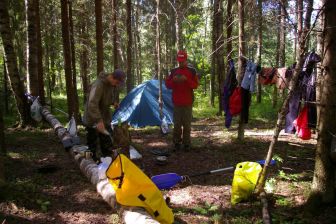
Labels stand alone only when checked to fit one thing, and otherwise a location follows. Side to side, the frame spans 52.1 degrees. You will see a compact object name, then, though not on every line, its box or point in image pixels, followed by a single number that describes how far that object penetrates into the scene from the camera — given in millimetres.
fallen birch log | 3981
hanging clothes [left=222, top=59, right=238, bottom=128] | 8055
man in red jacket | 7898
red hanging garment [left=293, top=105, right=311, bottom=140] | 6754
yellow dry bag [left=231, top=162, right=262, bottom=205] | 5000
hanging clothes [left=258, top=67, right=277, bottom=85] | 7645
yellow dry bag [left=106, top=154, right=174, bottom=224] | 4094
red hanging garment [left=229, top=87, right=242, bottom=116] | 7910
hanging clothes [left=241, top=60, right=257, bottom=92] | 7652
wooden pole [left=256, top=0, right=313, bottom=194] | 4469
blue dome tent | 12664
